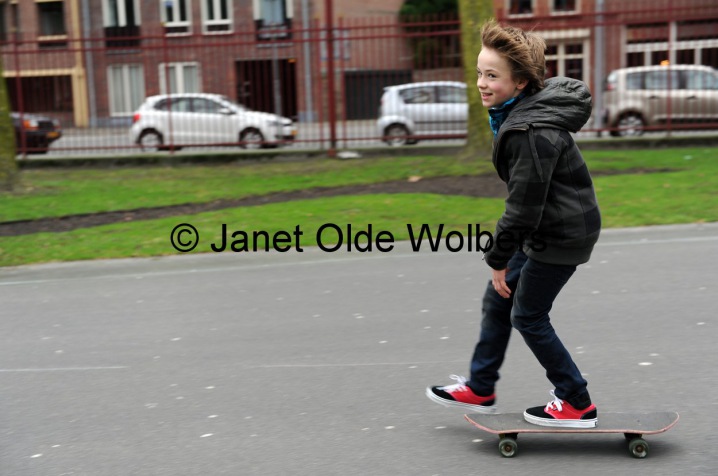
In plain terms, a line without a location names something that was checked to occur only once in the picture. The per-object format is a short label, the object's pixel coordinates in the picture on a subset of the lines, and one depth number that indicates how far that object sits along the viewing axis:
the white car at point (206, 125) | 17.23
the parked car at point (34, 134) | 17.47
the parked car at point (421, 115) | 16.80
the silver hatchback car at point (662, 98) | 16.52
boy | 3.62
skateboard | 3.84
